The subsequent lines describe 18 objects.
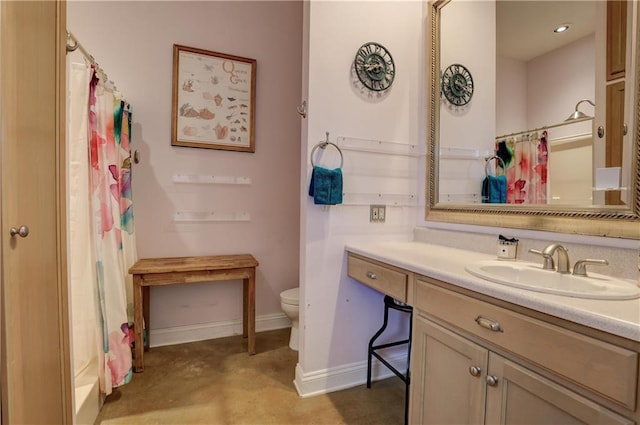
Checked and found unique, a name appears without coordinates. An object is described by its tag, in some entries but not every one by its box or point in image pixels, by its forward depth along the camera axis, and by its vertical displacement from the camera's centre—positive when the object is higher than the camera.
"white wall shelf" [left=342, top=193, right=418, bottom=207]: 1.86 +0.04
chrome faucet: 1.10 -0.17
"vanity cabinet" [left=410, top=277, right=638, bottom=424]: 0.70 -0.46
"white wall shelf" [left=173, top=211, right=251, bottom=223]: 2.43 -0.09
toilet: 2.26 -0.75
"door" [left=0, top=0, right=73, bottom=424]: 0.84 -0.03
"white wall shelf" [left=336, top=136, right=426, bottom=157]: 1.83 +0.37
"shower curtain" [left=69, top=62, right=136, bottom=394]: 1.58 -0.15
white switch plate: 1.92 -0.04
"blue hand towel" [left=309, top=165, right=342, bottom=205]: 1.67 +0.11
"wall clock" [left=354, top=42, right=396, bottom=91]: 1.84 +0.84
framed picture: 2.38 +0.83
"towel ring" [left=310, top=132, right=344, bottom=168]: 1.76 +0.34
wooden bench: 2.01 -0.48
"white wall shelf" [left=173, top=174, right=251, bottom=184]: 2.41 +0.21
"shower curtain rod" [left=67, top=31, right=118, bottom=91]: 1.19 +0.70
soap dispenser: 1.38 -0.18
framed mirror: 1.14 +0.42
